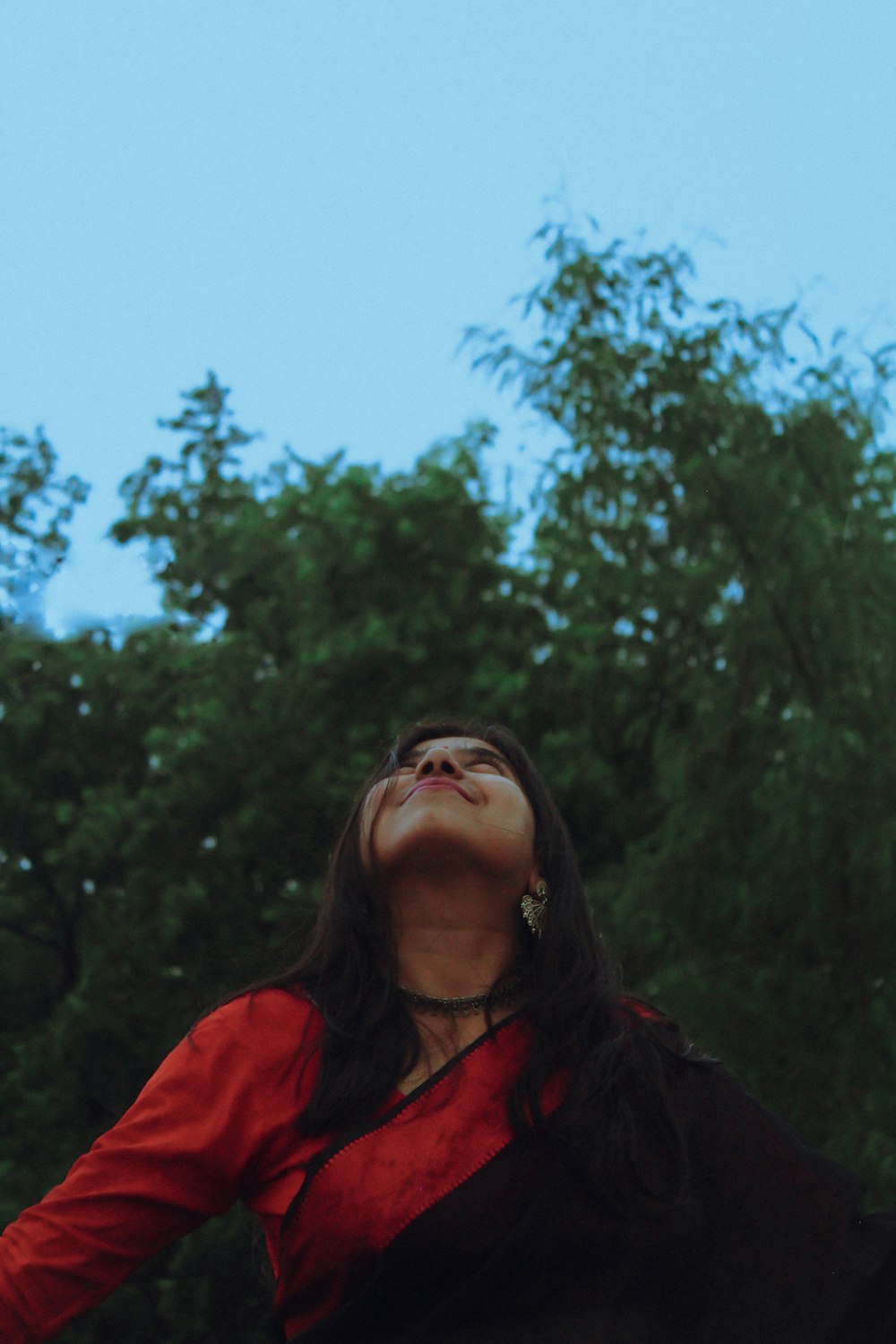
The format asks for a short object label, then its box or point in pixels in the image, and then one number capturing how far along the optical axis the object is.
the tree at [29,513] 9.41
